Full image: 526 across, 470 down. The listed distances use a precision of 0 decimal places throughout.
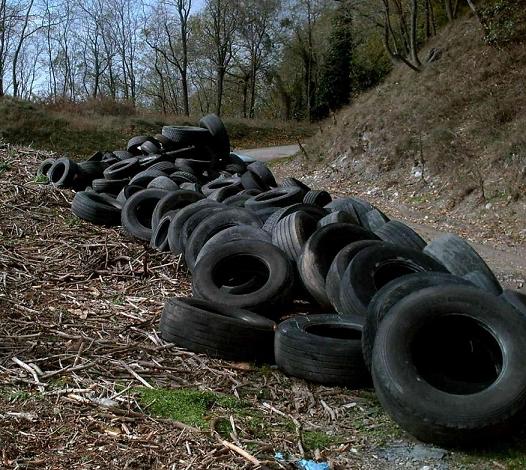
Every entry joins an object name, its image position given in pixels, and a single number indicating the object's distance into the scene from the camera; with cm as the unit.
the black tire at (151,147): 1650
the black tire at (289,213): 965
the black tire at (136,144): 1723
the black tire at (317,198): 1209
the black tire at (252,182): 1343
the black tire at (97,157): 1658
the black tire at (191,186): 1302
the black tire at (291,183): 1412
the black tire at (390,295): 558
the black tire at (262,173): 1502
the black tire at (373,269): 678
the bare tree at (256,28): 5500
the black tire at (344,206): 1075
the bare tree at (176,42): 5580
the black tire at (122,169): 1480
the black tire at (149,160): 1531
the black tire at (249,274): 763
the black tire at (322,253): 773
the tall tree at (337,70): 4297
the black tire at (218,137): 1691
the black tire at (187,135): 1647
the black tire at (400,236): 902
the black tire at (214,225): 940
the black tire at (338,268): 715
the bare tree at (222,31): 5519
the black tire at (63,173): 1427
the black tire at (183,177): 1423
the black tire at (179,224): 1006
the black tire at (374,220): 1021
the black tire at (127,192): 1291
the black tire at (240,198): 1158
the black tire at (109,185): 1420
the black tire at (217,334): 650
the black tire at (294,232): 852
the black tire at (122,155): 1677
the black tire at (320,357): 595
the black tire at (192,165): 1555
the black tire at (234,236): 900
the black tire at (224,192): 1246
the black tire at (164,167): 1479
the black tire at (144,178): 1385
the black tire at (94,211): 1197
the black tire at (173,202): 1118
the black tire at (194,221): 989
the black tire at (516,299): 634
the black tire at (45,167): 1492
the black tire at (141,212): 1128
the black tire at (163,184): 1300
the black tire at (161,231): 1074
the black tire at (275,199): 1100
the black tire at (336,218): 923
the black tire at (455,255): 786
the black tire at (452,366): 484
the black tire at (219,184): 1346
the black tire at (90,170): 1491
